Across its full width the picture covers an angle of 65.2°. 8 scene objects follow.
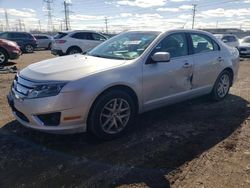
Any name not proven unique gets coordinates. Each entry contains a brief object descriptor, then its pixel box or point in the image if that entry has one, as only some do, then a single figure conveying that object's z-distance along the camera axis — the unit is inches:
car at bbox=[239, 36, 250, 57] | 458.1
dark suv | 573.0
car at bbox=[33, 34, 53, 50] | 729.5
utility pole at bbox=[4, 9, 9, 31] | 2390.4
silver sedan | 96.7
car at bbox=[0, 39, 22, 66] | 305.2
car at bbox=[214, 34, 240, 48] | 499.4
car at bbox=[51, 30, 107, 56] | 388.7
